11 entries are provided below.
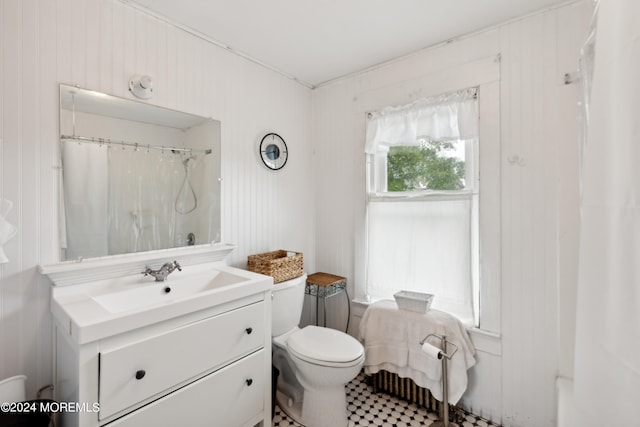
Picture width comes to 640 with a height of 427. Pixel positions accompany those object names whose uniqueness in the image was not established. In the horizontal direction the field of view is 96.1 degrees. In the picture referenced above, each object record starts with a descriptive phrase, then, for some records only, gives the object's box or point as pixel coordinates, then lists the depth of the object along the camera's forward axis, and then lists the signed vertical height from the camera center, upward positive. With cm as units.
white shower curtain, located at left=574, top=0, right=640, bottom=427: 54 -6
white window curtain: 182 -9
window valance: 180 +61
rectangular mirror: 138 +19
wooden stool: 219 -58
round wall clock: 220 +47
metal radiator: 180 -119
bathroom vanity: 102 -57
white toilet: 159 -86
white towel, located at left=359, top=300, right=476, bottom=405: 170 -86
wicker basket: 186 -37
